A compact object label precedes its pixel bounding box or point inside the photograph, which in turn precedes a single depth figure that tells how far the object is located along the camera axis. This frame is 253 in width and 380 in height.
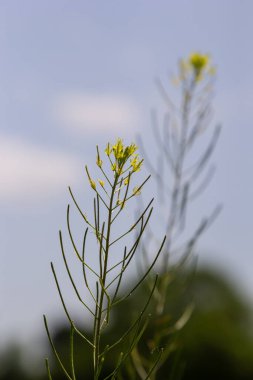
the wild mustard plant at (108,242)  4.03
